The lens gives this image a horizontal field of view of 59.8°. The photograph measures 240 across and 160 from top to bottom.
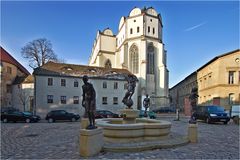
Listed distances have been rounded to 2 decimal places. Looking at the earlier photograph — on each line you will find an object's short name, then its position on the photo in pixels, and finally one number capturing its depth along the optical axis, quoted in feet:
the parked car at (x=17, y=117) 79.82
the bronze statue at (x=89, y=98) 25.66
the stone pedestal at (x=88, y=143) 22.80
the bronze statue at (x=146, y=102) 61.26
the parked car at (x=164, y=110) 151.12
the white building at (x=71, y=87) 109.50
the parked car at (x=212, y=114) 70.00
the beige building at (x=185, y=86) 174.87
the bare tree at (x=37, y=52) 148.77
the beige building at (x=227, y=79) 115.65
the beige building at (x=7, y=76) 141.34
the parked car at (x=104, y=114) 92.41
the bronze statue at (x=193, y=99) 36.34
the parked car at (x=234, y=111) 82.80
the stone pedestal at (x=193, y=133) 32.12
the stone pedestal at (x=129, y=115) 35.88
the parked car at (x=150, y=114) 93.24
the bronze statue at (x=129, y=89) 38.78
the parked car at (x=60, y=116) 83.46
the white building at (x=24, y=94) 137.69
